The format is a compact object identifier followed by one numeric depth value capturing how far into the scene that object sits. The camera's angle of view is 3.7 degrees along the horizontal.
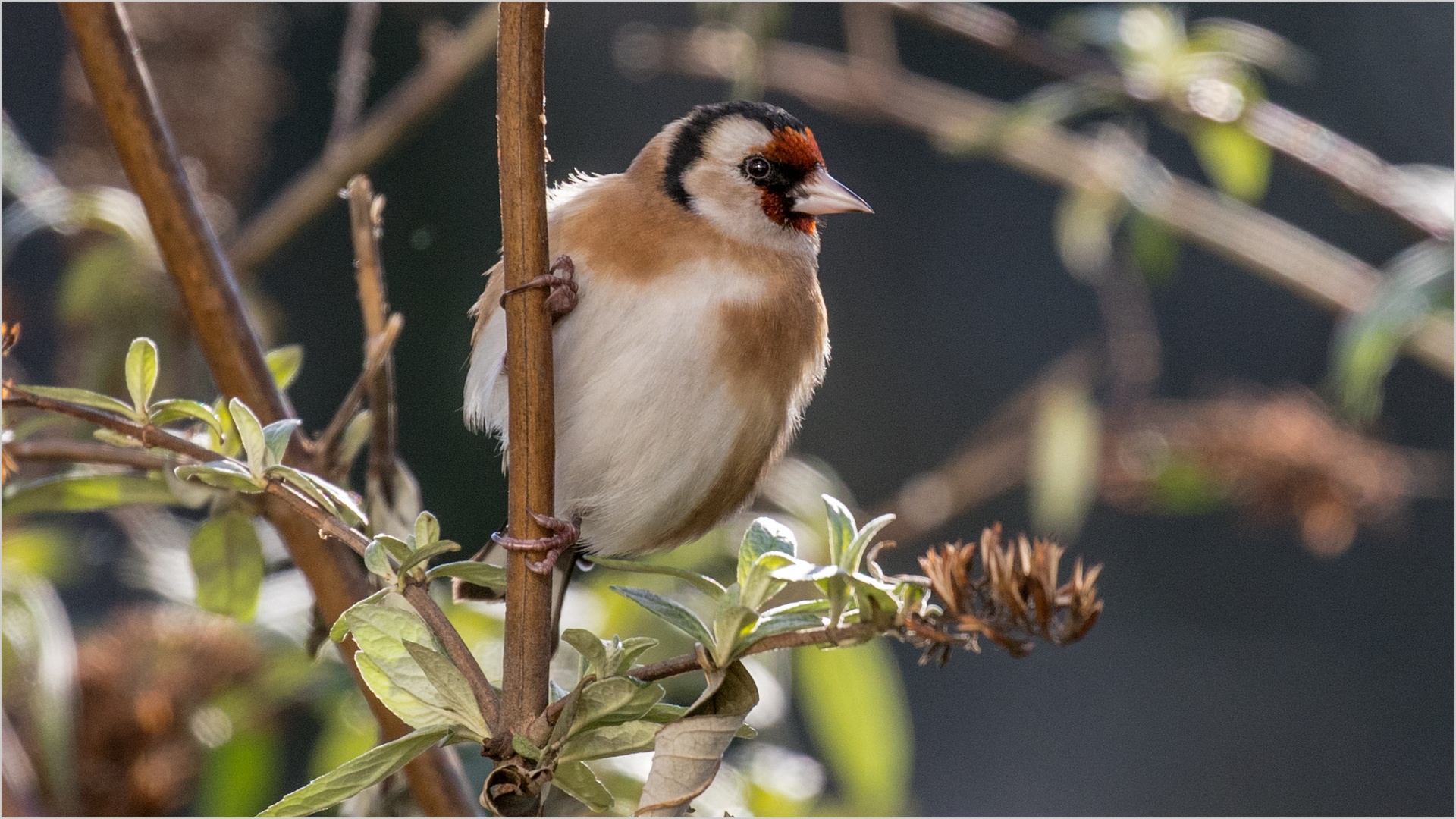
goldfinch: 3.15
